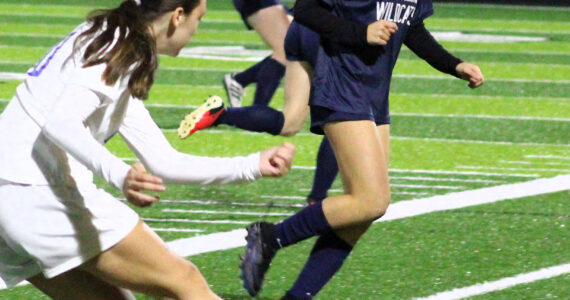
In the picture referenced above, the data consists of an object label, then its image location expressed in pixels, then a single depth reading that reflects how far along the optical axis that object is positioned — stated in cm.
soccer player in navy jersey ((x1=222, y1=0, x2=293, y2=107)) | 1901
